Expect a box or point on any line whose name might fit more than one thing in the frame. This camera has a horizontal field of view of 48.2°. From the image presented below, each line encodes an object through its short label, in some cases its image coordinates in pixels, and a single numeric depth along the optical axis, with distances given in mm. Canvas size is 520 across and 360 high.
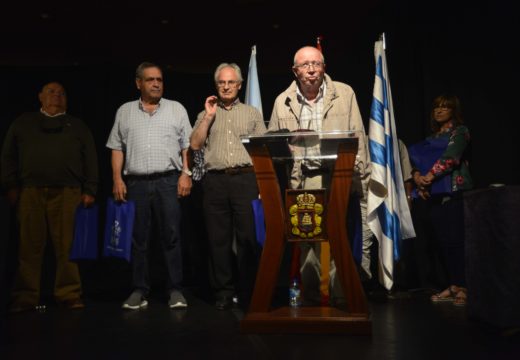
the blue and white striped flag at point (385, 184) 3781
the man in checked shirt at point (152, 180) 3781
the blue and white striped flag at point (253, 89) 4785
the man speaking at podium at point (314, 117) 3322
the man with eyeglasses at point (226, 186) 3699
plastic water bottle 3490
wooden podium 2801
